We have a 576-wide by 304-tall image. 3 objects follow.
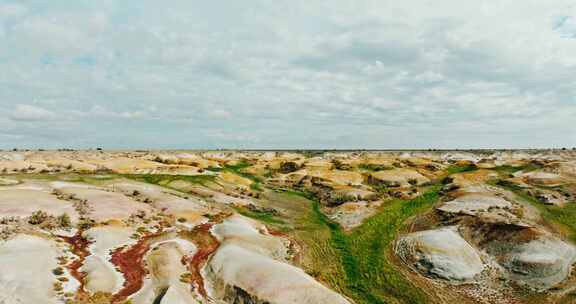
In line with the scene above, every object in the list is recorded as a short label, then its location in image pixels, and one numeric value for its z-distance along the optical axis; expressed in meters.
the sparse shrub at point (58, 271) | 30.81
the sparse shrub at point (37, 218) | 42.57
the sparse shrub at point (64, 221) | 43.69
